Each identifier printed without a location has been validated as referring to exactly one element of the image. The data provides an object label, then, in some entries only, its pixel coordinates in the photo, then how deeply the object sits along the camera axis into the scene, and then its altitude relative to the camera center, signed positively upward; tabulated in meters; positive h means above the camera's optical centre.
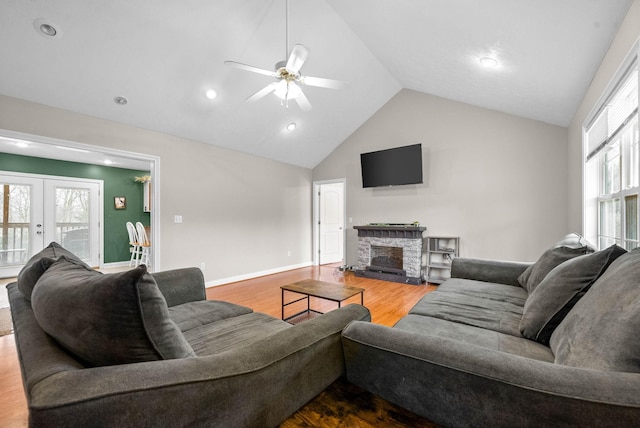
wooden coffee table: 2.63 -0.74
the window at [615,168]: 1.93 +0.39
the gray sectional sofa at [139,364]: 0.64 -0.40
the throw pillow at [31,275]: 1.19 -0.25
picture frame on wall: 6.59 +0.30
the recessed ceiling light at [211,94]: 3.71 +1.59
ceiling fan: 2.51 +1.32
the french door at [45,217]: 5.35 -0.03
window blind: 1.88 +0.79
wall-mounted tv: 5.03 +0.89
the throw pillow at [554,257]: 1.95 -0.30
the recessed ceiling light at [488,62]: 2.96 +1.62
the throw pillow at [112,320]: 0.76 -0.29
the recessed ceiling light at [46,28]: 2.46 +1.65
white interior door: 6.74 -0.20
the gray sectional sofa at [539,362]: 0.68 -0.44
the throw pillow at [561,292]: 1.33 -0.38
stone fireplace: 4.93 -0.71
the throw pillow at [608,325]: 0.79 -0.36
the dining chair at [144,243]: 5.77 -0.56
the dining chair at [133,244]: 6.23 -0.61
